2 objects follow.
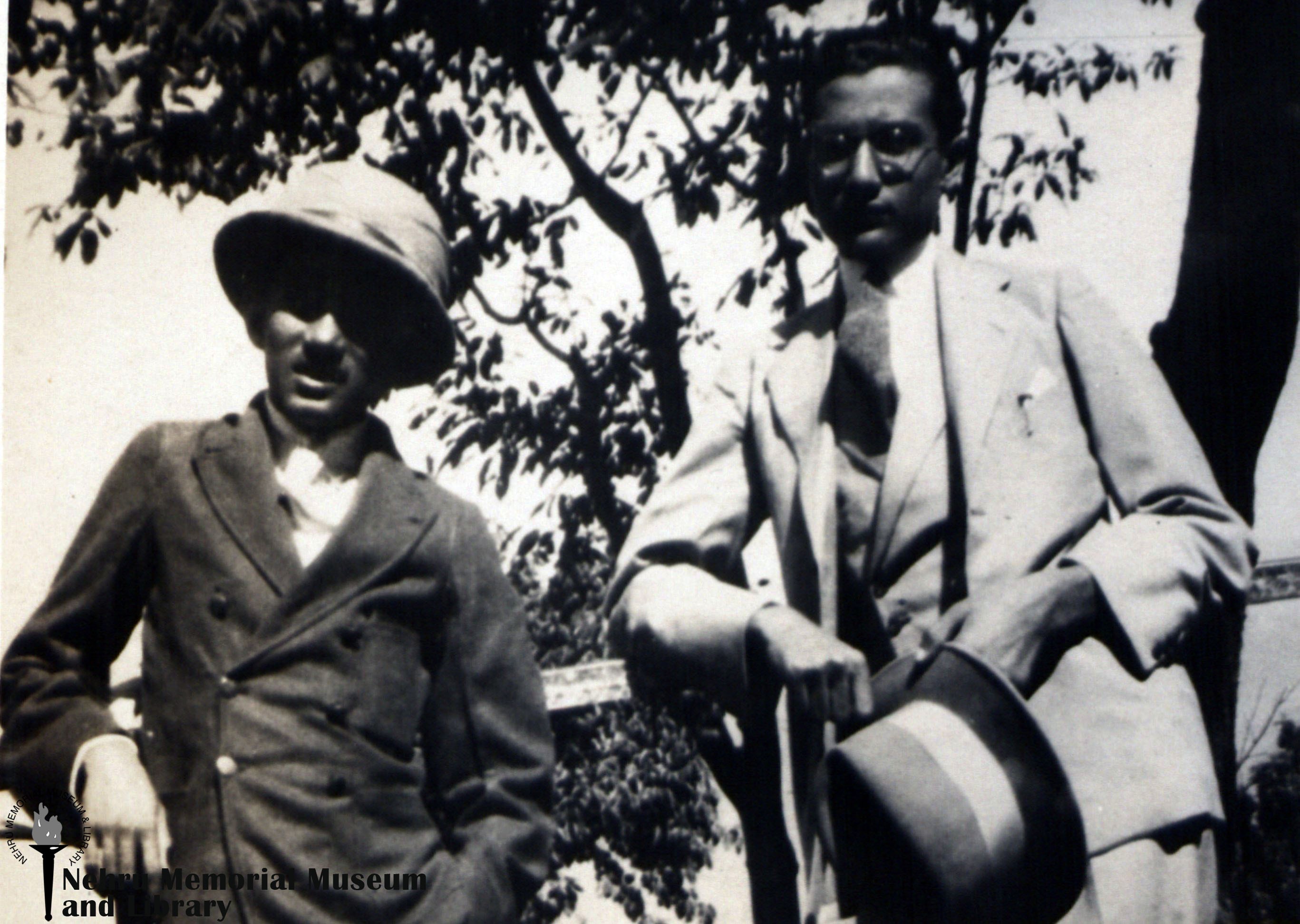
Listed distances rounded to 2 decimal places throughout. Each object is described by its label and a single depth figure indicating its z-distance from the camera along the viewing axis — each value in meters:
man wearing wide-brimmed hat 2.66
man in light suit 2.52
